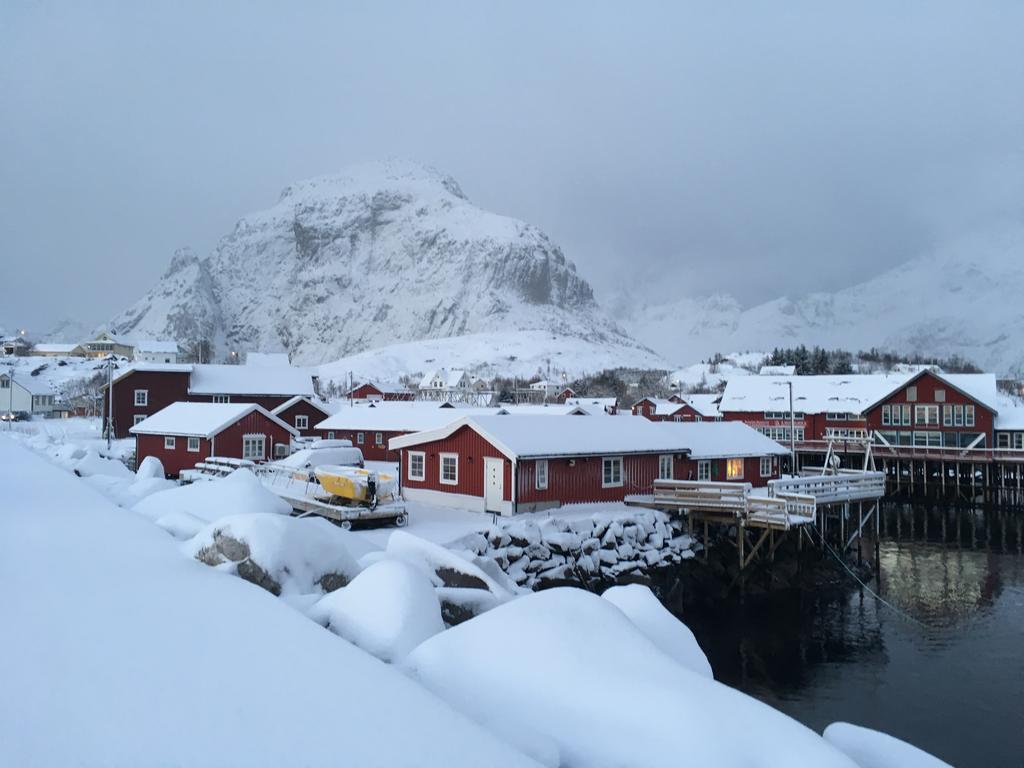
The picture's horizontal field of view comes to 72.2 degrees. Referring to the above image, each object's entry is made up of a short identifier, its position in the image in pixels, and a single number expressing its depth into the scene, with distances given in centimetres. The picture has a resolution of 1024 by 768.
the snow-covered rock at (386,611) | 695
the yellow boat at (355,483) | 2619
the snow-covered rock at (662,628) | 715
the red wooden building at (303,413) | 5187
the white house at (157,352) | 15500
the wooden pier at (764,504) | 2770
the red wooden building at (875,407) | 5544
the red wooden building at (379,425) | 4575
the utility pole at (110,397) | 4739
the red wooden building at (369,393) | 9891
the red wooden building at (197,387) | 5497
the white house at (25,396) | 8181
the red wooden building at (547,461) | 2794
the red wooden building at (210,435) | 3850
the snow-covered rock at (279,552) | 903
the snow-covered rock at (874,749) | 582
